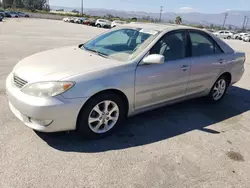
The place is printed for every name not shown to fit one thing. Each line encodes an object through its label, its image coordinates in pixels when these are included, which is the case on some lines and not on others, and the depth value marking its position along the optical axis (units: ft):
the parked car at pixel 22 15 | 194.14
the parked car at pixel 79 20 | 171.53
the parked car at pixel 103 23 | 144.56
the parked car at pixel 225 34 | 144.69
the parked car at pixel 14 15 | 174.91
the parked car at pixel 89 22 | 159.02
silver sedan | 9.25
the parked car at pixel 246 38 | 120.30
